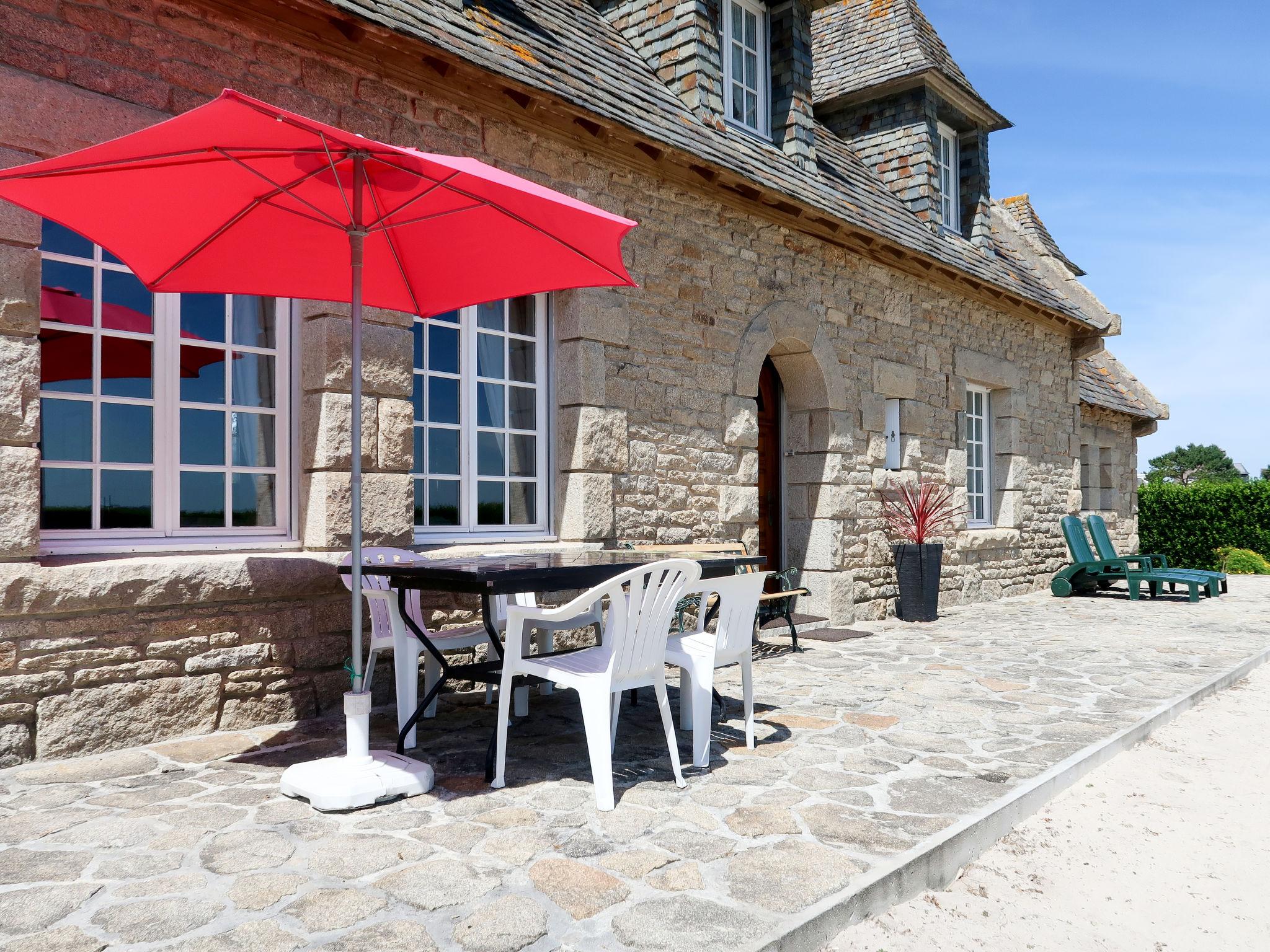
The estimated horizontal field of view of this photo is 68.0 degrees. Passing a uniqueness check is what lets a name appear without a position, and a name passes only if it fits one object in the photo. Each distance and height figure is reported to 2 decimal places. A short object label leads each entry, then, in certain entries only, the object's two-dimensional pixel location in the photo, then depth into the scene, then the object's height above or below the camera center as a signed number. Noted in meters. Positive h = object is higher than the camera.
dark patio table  3.39 -0.33
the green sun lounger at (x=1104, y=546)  11.33 -0.72
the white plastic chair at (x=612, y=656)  3.30 -0.62
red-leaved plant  8.64 -0.22
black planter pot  8.59 -0.86
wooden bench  6.11 -0.81
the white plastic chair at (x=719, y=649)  3.82 -0.67
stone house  3.99 +0.78
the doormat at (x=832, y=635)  7.44 -1.18
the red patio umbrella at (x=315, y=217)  2.94 +1.04
